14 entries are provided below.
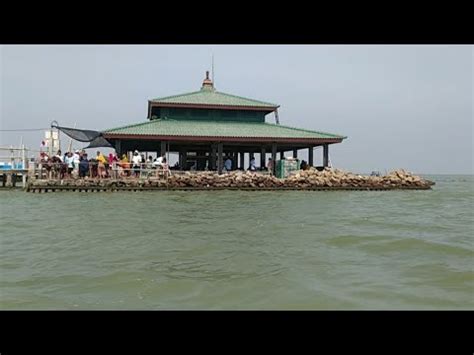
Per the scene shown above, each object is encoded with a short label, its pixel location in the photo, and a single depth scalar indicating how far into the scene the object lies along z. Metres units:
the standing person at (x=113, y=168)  21.22
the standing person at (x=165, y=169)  22.08
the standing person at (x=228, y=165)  26.65
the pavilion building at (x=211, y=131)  23.60
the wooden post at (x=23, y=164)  22.81
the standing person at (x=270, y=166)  25.25
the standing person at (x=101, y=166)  21.33
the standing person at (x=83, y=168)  21.56
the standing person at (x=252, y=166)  26.03
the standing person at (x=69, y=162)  21.56
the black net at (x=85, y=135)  25.45
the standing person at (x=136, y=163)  22.01
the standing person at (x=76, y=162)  21.50
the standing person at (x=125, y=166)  21.54
